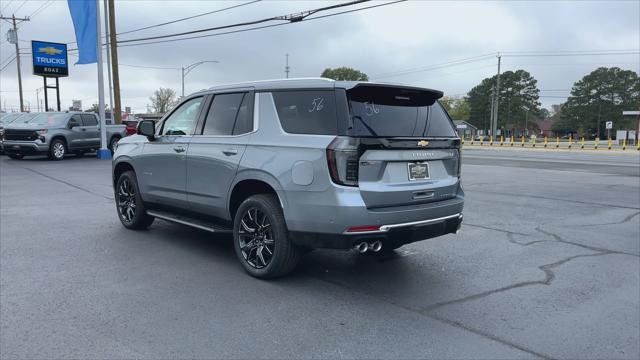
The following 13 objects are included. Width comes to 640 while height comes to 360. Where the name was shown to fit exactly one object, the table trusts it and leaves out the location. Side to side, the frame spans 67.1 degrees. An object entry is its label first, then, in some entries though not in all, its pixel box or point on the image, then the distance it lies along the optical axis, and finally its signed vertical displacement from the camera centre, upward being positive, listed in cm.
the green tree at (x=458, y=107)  11844 +764
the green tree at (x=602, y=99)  9669 +738
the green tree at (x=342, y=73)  9275 +1304
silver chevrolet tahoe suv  407 -28
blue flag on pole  1916 +462
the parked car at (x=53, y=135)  1889 +27
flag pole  1969 +136
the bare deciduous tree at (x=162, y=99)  9631 +831
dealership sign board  2773 +487
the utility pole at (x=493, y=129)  6968 +111
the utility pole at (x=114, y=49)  2305 +444
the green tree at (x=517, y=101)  10900 +801
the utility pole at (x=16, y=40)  4959 +1043
